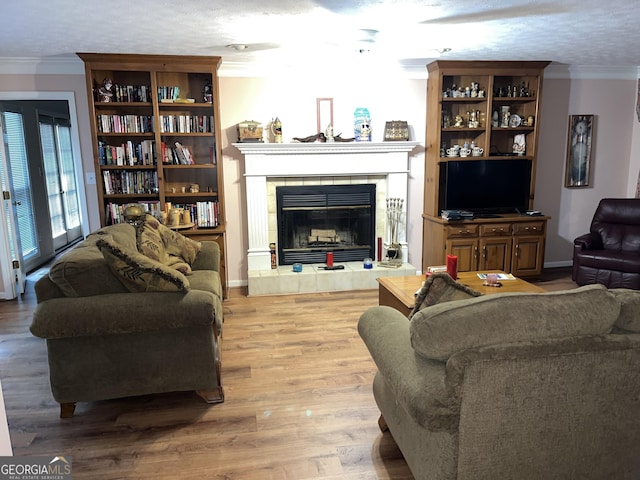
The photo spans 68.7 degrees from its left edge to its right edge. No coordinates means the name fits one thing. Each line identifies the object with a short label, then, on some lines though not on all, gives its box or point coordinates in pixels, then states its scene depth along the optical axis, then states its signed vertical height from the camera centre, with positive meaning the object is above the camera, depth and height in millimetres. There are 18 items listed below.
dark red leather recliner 4465 -960
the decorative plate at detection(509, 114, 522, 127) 5219 +378
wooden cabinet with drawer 4957 -935
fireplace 4887 -249
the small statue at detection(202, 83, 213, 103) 4746 +649
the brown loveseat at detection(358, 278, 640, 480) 1531 -763
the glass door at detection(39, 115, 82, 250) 6801 -299
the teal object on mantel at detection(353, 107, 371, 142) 5043 +347
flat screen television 5133 -334
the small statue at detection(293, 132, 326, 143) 4953 +194
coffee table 3340 -975
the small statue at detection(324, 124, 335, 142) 4992 +244
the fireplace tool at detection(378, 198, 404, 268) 5195 -837
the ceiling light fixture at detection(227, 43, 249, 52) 4004 +959
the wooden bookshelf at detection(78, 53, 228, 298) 4535 +238
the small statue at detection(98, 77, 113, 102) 4559 +648
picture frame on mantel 5086 +486
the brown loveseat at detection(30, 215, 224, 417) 2414 -861
